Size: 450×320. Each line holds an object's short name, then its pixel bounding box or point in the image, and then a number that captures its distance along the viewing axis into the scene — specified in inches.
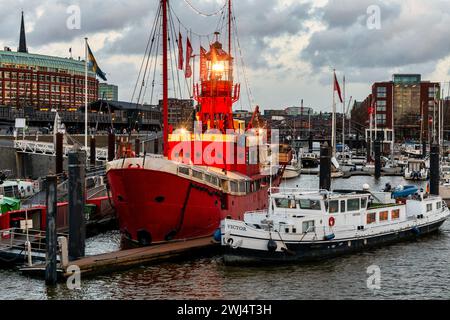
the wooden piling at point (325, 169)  1996.8
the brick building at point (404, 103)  6909.5
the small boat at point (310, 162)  4581.7
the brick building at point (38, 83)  6934.1
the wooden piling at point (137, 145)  2401.0
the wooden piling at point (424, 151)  4435.3
